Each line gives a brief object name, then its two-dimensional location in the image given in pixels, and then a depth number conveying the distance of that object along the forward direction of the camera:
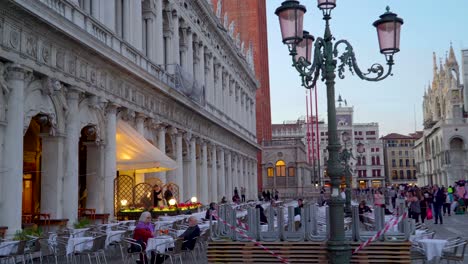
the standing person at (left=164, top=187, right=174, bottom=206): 20.47
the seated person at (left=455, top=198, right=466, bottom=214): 29.67
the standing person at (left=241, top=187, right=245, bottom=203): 43.32
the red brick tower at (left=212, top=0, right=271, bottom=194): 64.44
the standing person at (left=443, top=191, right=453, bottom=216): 28.38
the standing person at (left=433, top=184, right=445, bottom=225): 22.64
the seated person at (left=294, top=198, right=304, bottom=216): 17.74
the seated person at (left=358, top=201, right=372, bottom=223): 18.43
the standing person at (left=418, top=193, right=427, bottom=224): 22.81
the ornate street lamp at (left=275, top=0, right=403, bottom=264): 8.41
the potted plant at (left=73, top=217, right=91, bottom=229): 14.17
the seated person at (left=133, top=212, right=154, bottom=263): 10.14
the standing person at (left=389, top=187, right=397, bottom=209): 36.44
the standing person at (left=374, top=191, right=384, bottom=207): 21.95
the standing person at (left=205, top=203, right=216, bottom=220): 18.27
